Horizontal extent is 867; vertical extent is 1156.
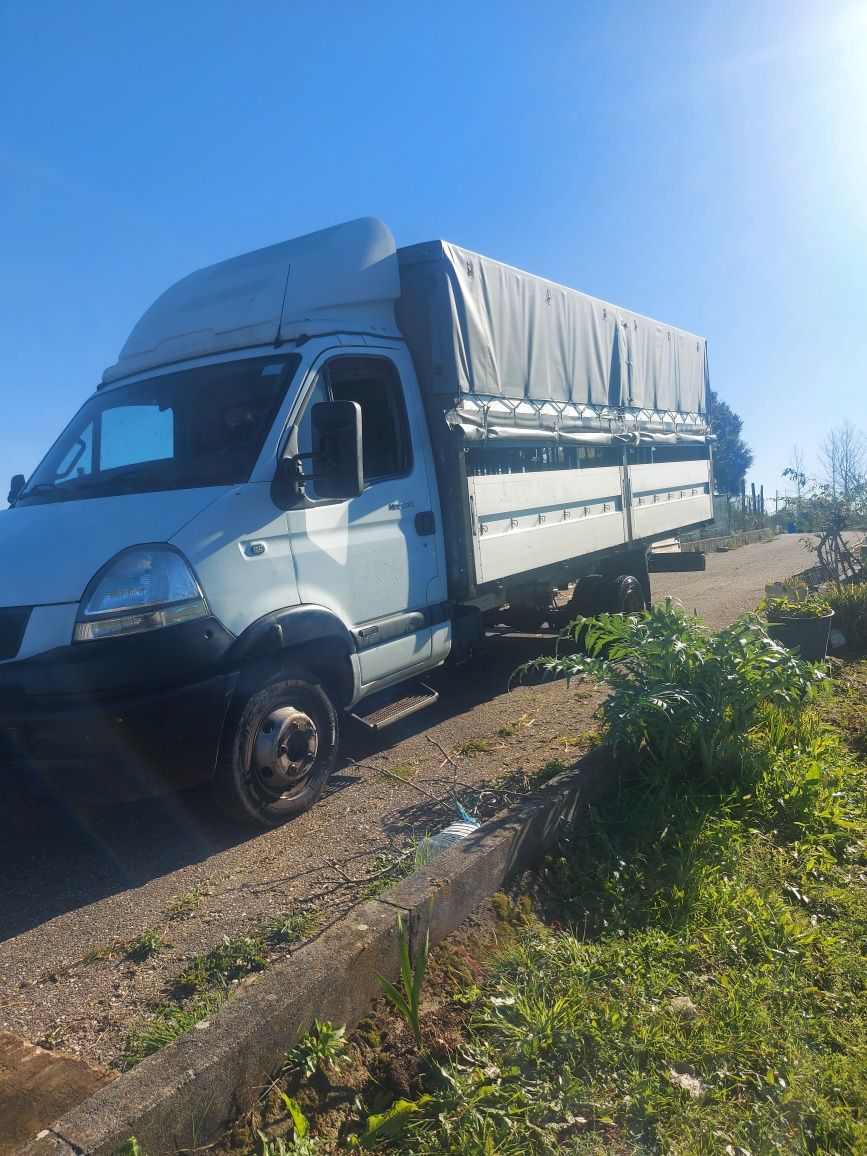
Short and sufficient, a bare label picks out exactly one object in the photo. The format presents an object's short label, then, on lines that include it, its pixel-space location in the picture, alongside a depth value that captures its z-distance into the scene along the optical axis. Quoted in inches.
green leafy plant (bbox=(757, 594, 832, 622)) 241.9
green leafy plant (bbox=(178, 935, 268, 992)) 110.7
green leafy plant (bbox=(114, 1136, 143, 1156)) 72.2
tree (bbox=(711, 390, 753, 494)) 2187.5
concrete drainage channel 74.2
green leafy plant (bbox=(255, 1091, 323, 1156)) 78.4
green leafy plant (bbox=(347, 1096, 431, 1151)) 81.3
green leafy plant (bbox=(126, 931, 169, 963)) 120.3
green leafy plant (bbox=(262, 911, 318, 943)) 119.0
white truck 143.2
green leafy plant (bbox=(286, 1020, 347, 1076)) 88.1
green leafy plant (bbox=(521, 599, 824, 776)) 151.5
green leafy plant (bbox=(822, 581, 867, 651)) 273.6
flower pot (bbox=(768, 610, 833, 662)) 239.1
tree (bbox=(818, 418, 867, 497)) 425.7
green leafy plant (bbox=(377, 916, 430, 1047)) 93.3
